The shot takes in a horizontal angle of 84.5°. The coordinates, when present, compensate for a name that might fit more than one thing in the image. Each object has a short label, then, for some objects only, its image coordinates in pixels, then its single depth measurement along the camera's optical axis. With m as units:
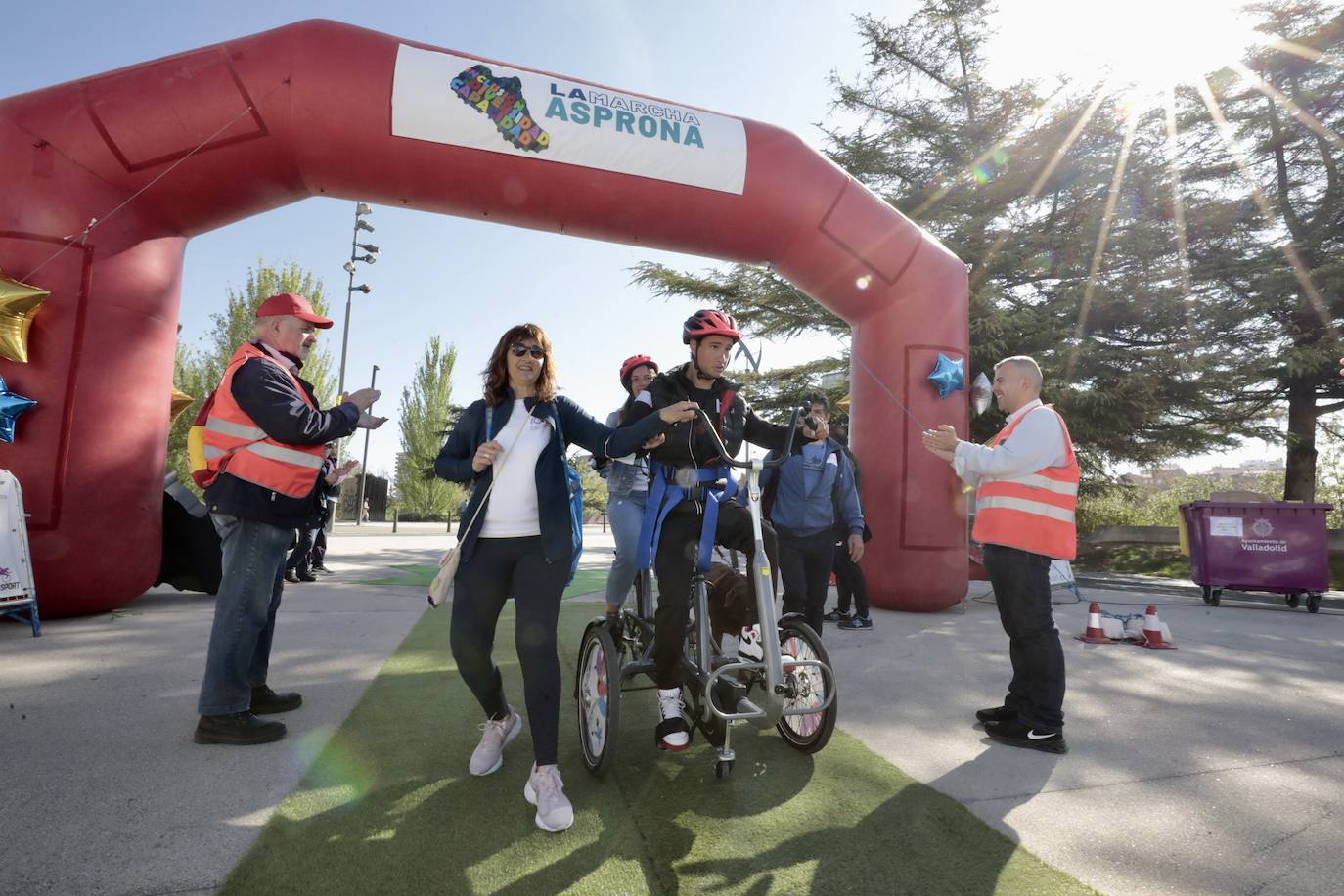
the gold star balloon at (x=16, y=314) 5.21
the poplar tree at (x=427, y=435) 36.62
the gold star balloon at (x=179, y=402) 7.33
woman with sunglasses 2.62
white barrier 5.06
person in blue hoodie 4.96
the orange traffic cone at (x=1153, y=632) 5.84
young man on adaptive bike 3.09
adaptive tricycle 2.72
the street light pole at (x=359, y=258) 23.42
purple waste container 8.50
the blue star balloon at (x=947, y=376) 7.58
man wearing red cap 3.12
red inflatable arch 5.53
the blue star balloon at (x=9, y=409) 5.25
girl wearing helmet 4.85
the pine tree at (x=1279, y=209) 15.16
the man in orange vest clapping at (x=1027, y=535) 3.42
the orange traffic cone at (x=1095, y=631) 6.08
